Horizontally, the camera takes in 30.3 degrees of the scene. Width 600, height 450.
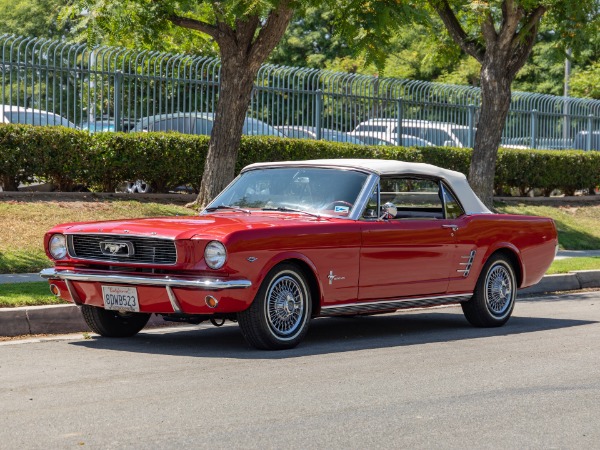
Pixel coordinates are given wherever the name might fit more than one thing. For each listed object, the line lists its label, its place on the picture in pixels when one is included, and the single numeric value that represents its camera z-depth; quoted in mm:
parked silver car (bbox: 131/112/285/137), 20031
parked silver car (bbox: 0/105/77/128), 18047
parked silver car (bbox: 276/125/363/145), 22312
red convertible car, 8562
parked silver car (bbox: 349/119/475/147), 24359
